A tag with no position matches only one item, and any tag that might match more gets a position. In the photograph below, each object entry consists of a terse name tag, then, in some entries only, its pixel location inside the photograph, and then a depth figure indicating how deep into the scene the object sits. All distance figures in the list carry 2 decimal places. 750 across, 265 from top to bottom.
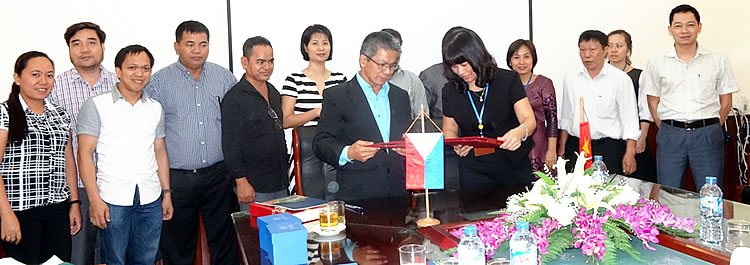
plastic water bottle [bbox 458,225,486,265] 1.62
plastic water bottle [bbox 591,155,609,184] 2.00
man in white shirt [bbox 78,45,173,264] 3.30
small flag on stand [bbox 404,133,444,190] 2.31
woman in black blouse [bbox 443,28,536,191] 3.05
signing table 1.87
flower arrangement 1.74
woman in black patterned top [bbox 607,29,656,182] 4.65
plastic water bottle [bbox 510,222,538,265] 1.60
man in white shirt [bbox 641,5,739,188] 4.35
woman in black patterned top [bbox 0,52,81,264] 2.99
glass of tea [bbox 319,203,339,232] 2.31
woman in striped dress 4.02
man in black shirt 3.66
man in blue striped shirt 3.74
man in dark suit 3.03
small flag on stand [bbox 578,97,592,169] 2.25
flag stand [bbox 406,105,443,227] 2.34
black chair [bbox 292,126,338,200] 3.39
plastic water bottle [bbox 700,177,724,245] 2.00
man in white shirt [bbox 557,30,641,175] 4.40
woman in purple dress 4.14
